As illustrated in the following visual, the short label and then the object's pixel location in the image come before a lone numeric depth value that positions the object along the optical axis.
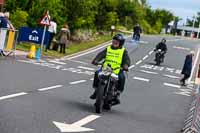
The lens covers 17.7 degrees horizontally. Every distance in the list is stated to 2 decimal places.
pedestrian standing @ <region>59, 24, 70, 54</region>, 37.03
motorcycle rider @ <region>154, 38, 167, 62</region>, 41.91
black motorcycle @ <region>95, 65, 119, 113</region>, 13.84
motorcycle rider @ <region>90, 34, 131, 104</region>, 14.48
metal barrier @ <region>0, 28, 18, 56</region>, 27.42
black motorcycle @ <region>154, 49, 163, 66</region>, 41.56
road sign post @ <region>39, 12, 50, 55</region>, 32.56
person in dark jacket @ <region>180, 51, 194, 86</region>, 30.28
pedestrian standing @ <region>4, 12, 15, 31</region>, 27.95
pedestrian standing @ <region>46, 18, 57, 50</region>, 35.81
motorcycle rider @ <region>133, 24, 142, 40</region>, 59.33
